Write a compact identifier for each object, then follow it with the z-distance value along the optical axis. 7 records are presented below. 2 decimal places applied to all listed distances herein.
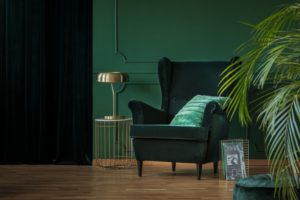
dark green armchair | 4.96
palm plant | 2.51
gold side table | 6.11
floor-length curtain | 6.15
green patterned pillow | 5.19
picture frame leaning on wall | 5.09
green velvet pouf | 3.07
